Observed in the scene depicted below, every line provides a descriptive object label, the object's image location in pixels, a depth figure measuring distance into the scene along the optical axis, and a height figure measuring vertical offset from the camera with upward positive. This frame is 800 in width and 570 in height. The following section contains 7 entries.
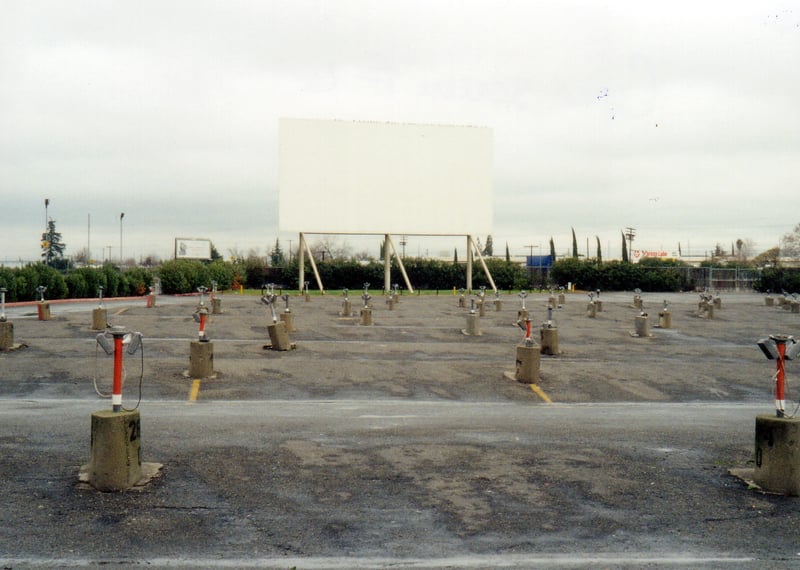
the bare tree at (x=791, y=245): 98.12 +3.84
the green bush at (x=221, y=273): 60.14 +0.28
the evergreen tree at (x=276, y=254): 113.30 +3.58
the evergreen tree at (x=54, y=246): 104.04 +4.53
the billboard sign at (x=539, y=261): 88.49 +1.77
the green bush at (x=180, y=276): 54.44 +0.04
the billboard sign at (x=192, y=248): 91.26 +3.51
